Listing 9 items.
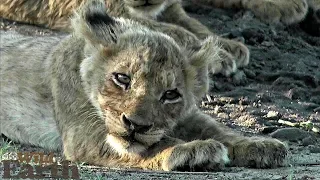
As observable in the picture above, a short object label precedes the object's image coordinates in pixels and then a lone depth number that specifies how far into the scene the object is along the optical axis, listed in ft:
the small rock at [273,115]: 44.09
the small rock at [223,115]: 44.19
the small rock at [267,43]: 57.16
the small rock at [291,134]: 39.17
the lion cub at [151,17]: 48.47
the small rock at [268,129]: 41.14
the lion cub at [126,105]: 30.35
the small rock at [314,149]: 35.93
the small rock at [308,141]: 38.22
